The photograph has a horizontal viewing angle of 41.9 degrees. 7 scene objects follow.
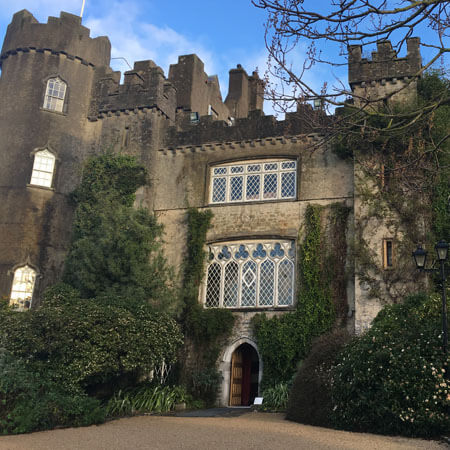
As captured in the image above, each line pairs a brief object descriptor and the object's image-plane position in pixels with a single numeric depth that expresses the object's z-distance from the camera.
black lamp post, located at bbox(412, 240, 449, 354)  10.93
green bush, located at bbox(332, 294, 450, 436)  10.38
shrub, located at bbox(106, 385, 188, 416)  15.81
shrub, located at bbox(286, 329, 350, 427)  12.18
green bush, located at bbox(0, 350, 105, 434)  12.40
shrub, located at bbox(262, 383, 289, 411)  16.16
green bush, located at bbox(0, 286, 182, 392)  14.88
